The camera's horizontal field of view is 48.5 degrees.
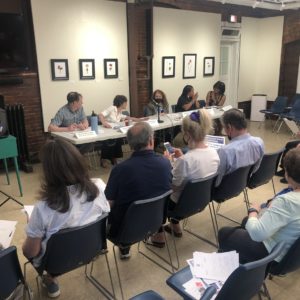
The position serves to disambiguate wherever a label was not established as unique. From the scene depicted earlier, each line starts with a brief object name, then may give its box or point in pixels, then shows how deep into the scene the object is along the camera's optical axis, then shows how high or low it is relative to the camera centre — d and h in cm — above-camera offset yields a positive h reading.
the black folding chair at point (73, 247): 173 -97
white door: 880 -13
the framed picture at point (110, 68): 608 -7
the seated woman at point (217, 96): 672 -65
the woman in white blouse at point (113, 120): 504 -84
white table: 412 -88
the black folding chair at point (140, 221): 204 -98
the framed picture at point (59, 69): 538 -7
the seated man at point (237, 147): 283 -71
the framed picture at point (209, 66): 796 -7
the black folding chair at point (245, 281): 133 -90
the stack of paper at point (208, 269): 171 -108
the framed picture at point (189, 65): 748 -4
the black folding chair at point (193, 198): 242 -99
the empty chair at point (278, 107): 779 -102
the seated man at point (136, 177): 218 -73
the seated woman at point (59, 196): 173 -68
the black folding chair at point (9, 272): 154 -97
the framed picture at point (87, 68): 574 -6
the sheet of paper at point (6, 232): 201 -102
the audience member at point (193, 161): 260 -75
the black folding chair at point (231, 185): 274 -100
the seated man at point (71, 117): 449 -71
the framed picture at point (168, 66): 704 -5
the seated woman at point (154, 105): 575 -67
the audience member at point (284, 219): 169 -78
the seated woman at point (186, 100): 612 -66
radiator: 501 -94
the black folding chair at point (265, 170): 308 -99
